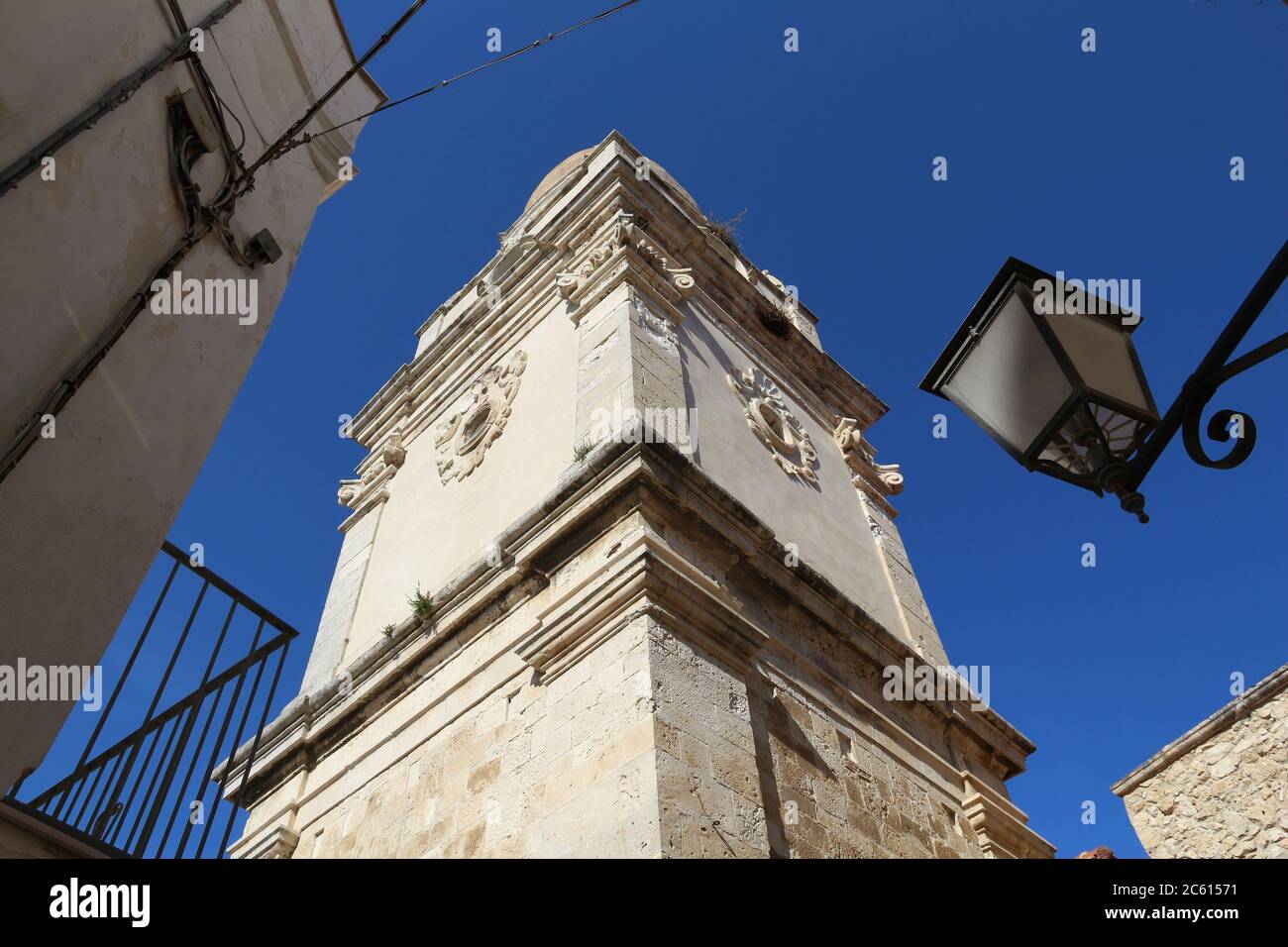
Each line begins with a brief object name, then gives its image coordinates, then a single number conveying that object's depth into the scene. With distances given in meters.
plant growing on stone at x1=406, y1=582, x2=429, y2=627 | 6.18
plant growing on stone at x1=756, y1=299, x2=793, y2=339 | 9.38
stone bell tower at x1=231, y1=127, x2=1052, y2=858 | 4.32
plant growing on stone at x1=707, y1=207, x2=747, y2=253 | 10.40
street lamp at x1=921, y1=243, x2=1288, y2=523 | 2.33
